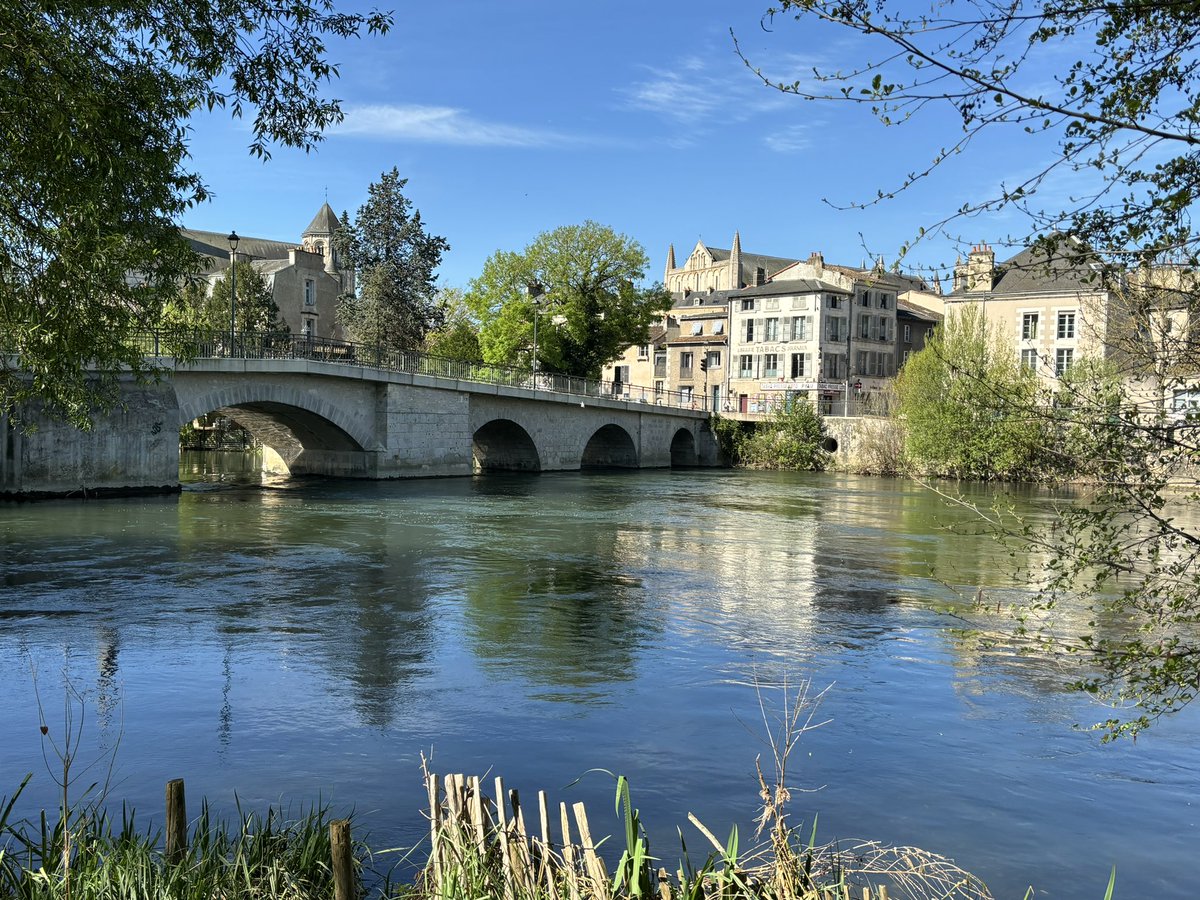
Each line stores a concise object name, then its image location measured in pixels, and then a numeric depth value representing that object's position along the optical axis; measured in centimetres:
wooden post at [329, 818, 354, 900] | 414
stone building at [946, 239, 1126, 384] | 5478
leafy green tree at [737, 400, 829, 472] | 5506
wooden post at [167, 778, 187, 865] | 466
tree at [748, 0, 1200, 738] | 475
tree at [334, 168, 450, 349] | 5866
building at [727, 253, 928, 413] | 6838
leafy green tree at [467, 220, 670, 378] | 5631
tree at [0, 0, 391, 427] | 826
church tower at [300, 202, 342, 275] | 10038
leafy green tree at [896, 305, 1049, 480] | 4234
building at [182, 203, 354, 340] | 8100
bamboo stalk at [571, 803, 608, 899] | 423
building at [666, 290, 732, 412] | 7744
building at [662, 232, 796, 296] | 11381
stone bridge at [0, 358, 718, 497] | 2852
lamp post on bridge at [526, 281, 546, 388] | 5697
